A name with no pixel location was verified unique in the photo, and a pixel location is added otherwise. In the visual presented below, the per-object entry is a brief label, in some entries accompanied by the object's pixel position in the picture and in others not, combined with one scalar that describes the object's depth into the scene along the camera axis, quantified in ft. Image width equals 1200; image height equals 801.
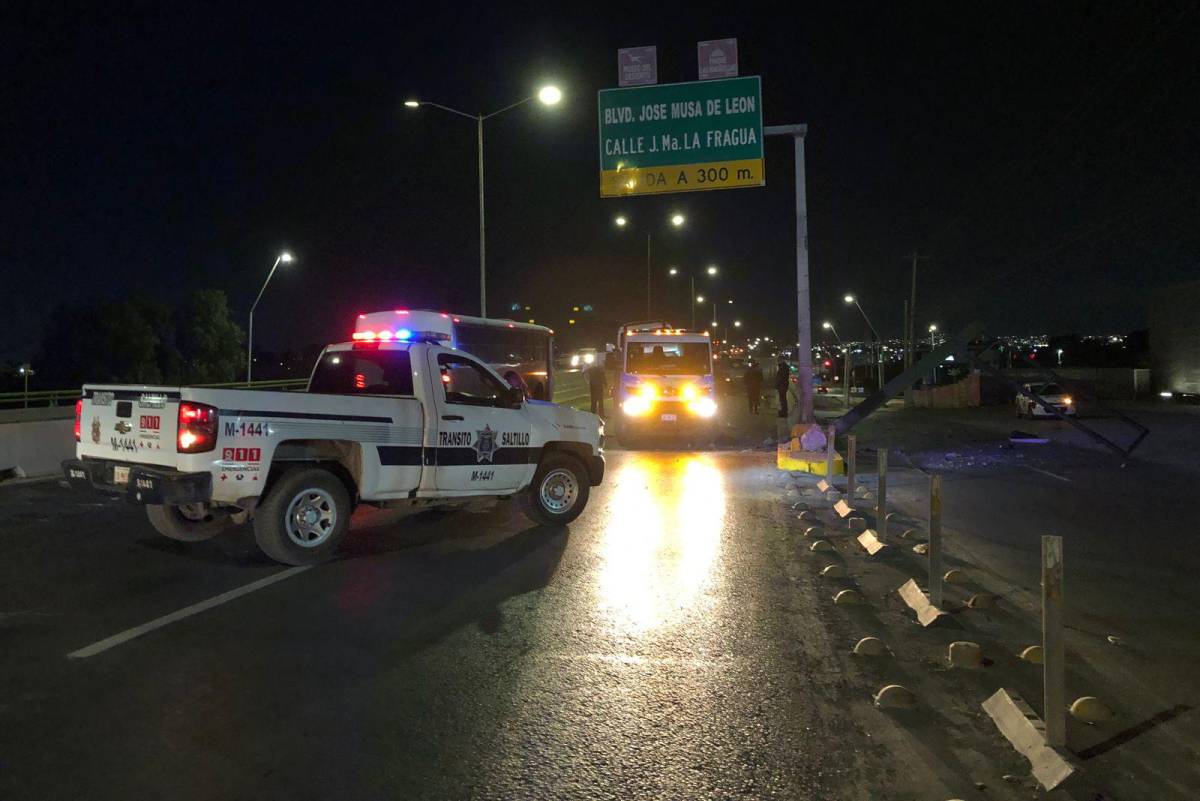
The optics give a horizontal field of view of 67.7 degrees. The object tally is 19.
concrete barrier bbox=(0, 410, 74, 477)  46.24
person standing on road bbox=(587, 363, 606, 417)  84.99
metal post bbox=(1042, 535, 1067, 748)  13.52
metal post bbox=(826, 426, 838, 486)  46.50
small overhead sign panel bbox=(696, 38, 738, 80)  55.57
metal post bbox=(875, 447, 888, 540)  28.94
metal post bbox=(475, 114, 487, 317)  84.89
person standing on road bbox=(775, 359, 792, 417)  88.79
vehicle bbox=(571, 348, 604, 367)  157.87
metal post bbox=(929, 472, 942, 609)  21.56
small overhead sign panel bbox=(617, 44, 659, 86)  57.16
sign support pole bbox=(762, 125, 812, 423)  56.13
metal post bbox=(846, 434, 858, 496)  34.67
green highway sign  56.39
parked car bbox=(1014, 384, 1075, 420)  100.56
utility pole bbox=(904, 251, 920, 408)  173.17
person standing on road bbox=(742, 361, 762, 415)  96.43
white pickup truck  24.38
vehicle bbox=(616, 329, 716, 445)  70.44
